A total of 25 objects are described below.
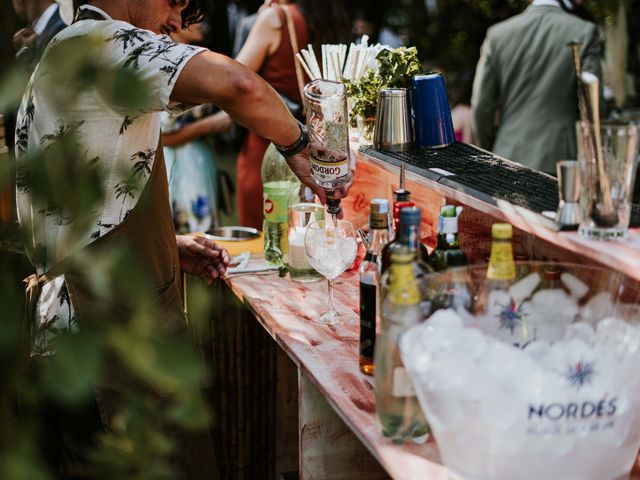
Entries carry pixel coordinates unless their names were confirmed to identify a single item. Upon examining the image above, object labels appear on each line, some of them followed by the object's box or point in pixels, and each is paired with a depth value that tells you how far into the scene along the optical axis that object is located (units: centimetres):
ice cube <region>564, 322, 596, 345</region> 133
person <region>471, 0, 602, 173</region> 406
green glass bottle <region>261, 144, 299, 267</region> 271
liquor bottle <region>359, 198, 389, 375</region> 170
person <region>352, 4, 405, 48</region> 939
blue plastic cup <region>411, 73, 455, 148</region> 243
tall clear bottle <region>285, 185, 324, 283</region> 253
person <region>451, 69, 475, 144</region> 523
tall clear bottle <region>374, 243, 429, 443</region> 139
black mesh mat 180
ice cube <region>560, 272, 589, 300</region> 138
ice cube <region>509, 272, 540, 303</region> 141
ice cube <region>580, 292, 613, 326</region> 136
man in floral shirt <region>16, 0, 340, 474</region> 155
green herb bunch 251
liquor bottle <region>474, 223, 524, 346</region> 140
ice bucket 123
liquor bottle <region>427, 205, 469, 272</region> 162
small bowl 317
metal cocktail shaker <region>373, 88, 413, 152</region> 242
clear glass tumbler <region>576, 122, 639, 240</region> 141
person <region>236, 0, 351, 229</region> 382
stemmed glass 218
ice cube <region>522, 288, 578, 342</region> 138
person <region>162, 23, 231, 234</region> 464
